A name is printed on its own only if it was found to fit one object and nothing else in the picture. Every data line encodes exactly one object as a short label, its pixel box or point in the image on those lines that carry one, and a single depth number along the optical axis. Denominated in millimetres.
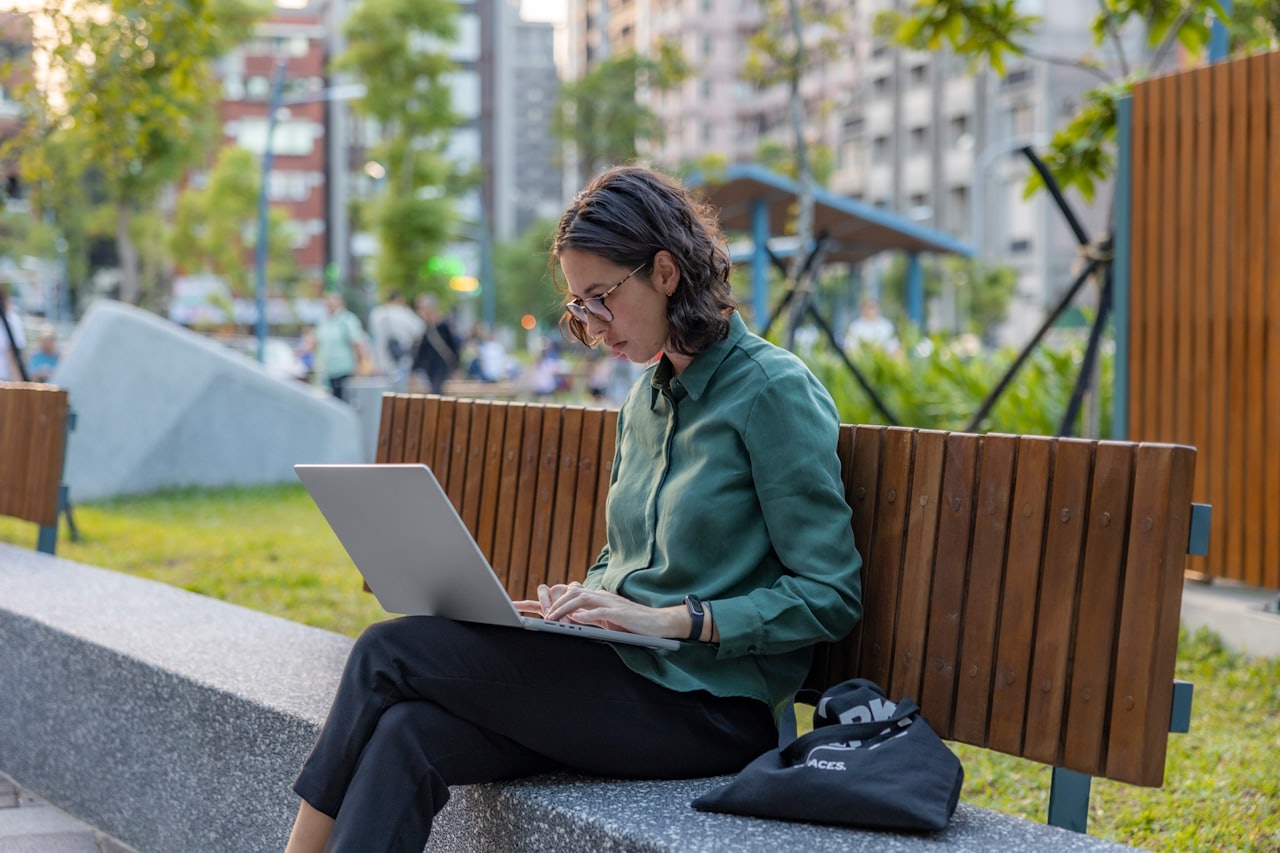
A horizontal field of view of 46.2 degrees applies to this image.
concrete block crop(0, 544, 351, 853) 3451
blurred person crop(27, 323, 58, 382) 18233
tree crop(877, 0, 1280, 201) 6289
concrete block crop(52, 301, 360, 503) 11219
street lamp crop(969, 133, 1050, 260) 40750
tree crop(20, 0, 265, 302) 9617
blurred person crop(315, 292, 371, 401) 17406
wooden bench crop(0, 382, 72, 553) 5926
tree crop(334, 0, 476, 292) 43219
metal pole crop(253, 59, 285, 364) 29812
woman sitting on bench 2549
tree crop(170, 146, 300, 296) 55094
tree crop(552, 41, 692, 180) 46250
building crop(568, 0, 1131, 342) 57312
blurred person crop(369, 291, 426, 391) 19281
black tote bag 2320
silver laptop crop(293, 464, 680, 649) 2488
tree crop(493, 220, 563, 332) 75125
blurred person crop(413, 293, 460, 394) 18688
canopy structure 16828
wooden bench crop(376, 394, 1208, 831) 2377
